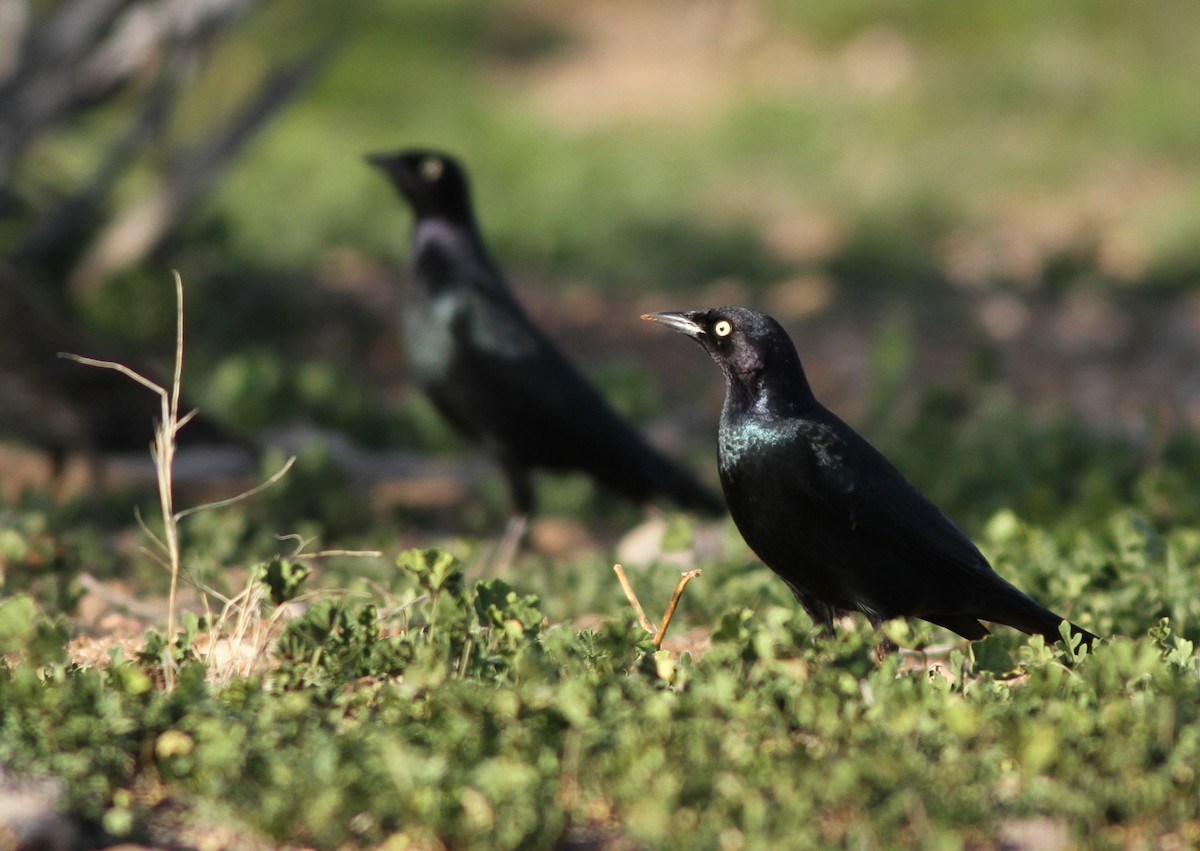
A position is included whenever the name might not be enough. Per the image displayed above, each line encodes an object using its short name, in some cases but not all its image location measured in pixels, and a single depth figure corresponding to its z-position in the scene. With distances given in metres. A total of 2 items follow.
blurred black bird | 12.48
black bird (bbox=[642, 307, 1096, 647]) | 7.58
